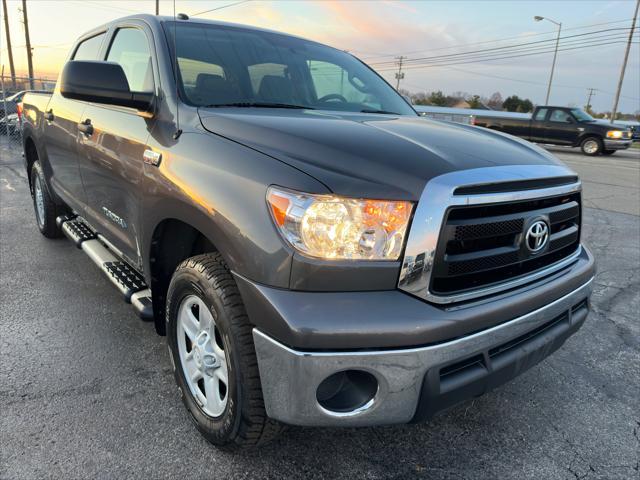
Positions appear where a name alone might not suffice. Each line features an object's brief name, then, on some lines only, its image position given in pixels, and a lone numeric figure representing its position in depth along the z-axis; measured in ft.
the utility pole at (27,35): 99.95
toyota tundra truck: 5.41
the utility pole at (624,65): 88.58
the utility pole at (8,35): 95.74
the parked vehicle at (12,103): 49.33
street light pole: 106.32
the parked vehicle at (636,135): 100.05
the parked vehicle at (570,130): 59.16
